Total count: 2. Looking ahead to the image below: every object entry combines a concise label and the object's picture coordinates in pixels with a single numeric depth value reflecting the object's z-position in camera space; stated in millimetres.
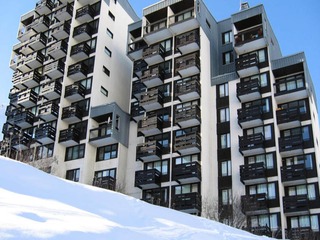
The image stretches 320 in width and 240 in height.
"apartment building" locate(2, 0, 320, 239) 38562
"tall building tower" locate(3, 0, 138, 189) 45750
